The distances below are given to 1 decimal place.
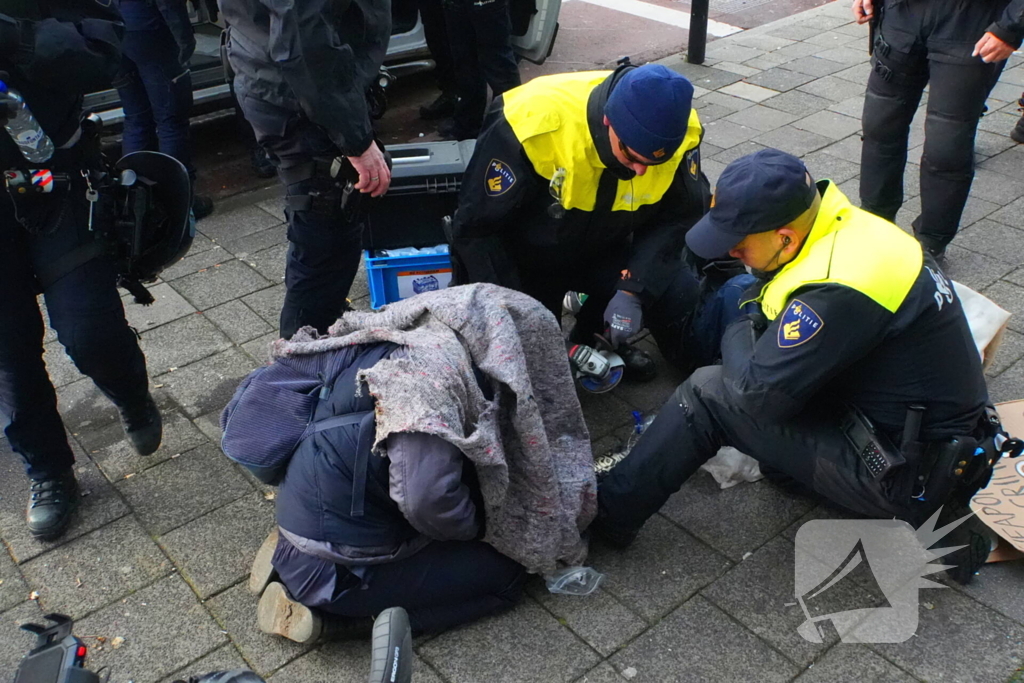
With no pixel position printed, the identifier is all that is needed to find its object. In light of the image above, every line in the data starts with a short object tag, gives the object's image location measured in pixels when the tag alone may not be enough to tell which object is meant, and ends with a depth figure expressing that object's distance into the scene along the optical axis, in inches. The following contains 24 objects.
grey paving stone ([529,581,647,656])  99.3
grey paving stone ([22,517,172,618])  106.2
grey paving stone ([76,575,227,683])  98.0
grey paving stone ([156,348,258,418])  138.6
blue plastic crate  150.9
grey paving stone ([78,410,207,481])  126.3
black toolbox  150.9
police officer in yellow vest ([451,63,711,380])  111.7
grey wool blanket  91.6
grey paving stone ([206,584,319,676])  98.4
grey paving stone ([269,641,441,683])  96.4
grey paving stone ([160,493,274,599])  108.6
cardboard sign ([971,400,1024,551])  105.7
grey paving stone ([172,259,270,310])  165.6
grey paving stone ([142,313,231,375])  148.4
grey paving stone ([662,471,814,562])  112.7
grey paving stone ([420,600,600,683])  96.0
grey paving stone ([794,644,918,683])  94.3
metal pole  256.2
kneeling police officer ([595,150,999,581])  92.3
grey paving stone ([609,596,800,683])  95.3
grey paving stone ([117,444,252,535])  117.9
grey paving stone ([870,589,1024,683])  94.5
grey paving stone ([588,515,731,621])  104.5
